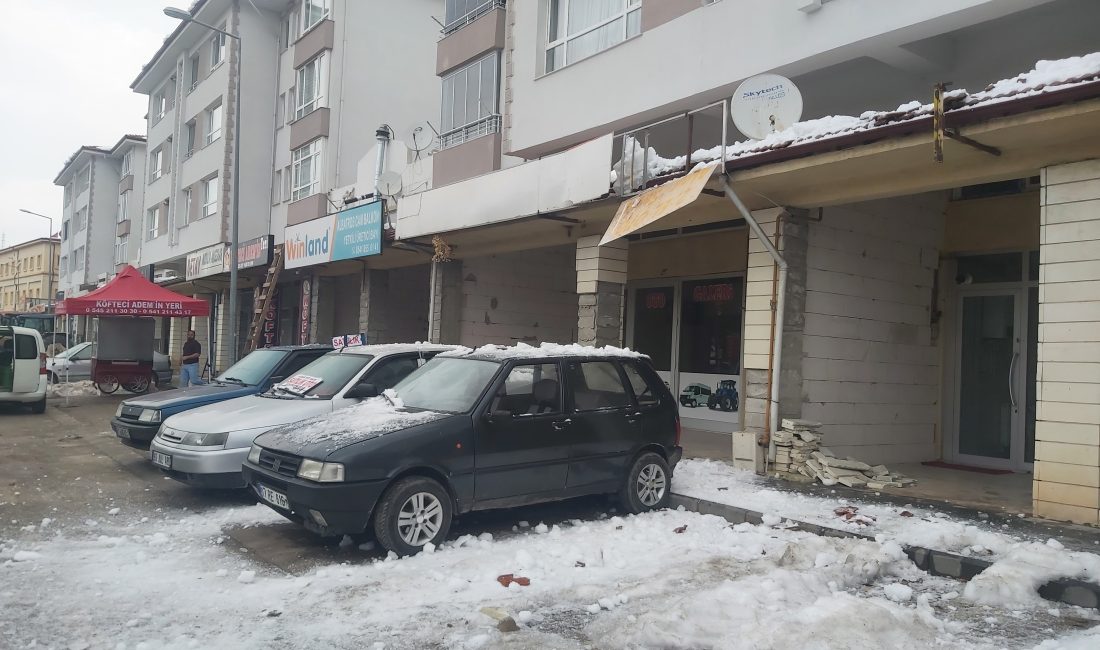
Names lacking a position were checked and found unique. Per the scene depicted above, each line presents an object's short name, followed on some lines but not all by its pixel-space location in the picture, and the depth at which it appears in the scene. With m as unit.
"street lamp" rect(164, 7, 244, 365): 19.23
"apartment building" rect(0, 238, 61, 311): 64.19
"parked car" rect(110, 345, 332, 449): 9.08
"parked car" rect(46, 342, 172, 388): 21.23
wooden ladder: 19.23
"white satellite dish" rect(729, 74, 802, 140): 8.83
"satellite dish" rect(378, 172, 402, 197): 17.88
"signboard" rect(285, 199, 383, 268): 15.17
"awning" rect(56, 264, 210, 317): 17.78
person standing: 18.91
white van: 14.89
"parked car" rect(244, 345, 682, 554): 5.62
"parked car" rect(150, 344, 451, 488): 7.31
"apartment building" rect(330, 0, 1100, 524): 6.75
